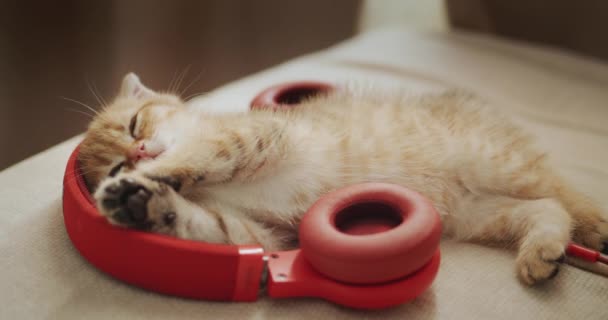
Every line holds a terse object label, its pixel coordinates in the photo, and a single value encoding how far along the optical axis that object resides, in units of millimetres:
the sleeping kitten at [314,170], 914
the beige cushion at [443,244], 878
